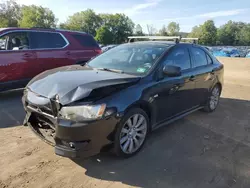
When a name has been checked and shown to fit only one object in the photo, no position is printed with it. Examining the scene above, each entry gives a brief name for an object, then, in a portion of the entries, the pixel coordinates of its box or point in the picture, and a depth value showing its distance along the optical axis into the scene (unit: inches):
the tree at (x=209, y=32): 4222.4
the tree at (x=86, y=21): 3587.6
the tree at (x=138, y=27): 4073.1
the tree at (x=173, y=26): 4761.8
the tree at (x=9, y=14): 2311.8
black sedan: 106.2
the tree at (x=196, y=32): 4292.3
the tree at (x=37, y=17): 2758.4
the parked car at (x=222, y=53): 1584.2
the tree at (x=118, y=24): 3397.6
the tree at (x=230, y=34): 4596.5
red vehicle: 231.1
